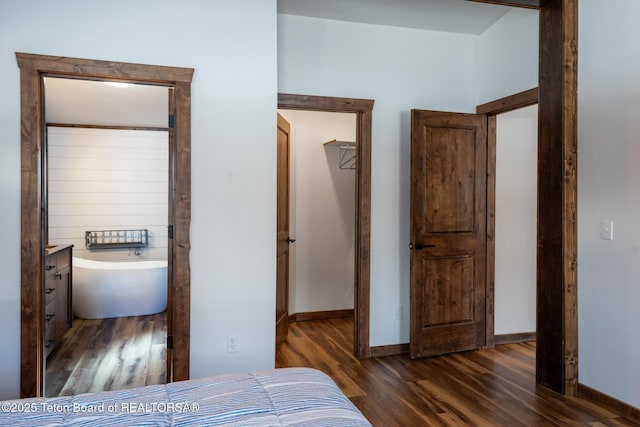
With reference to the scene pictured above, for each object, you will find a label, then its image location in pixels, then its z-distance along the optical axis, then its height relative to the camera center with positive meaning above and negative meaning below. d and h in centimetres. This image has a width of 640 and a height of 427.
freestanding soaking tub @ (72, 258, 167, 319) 473 -90
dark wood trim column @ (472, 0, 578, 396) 288 +12
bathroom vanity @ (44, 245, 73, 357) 353 -74
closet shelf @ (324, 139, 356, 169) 489 +64
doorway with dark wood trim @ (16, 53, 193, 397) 255 +12
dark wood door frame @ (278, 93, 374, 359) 366 -4
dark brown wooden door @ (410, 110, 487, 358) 365 -18
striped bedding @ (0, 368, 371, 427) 122 -58
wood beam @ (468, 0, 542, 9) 295 +139
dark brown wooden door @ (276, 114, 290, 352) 386 -22
